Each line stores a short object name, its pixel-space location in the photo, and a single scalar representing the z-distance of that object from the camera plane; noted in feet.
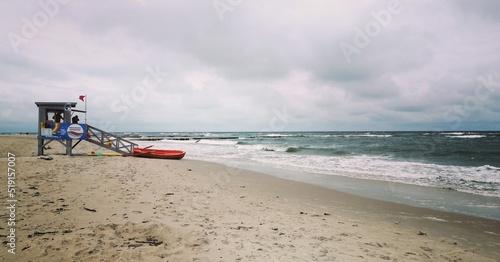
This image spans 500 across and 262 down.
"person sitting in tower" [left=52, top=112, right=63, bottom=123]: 56.34
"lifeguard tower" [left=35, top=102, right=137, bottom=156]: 54.29
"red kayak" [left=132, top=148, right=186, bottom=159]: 67.10
